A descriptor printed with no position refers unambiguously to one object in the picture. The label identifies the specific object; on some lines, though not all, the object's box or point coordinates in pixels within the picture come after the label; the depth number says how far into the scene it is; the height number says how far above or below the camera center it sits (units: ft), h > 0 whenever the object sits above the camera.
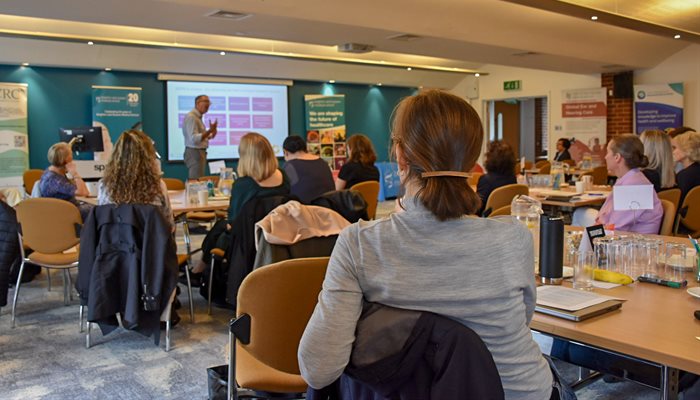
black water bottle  7.34 -1.07
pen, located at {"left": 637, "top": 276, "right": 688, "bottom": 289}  7.18 -1.44
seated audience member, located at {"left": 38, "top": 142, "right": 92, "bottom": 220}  16.67 -0.50
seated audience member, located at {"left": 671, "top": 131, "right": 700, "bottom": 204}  16.37 -0.09
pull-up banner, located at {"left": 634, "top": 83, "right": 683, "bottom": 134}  37.76 +3.07
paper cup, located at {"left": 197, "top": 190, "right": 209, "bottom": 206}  16.22 -0.96
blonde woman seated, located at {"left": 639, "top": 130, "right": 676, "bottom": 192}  15.32 -0.08
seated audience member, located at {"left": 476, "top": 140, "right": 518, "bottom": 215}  17.46 -0.27
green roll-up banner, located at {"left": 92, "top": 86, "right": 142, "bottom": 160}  32.65 +2.60
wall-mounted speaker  39.63 +4.49
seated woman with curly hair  12.73 -0.32
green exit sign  44.88 +5.17
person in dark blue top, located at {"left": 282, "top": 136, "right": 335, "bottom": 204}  17.67 -0.43
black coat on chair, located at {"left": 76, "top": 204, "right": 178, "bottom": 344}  12.36 -2.01
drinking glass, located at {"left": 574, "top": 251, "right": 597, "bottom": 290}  7.32 -1.28
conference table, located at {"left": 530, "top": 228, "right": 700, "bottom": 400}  5.08 -1.53
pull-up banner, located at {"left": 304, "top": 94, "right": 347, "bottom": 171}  41.22 +2.10
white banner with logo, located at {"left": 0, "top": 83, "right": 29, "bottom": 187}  30.04 +1.27
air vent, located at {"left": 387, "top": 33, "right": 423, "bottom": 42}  25.06 +4.90
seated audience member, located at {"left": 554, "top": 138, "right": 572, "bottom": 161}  37.01 +0.37
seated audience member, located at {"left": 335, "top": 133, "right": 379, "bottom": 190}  20.07 -0.21
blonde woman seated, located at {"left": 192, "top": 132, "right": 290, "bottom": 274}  13.93 -0.42
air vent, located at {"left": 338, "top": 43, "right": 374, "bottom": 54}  26.89 +4.80
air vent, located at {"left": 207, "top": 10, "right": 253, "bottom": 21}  20.18 +4.70
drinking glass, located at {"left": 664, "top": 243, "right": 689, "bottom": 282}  7.61 -1.31
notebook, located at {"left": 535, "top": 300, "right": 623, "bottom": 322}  5.90 -1.46
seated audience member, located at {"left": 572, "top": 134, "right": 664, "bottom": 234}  11.07 -0.47
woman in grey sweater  4.28 -0.71
